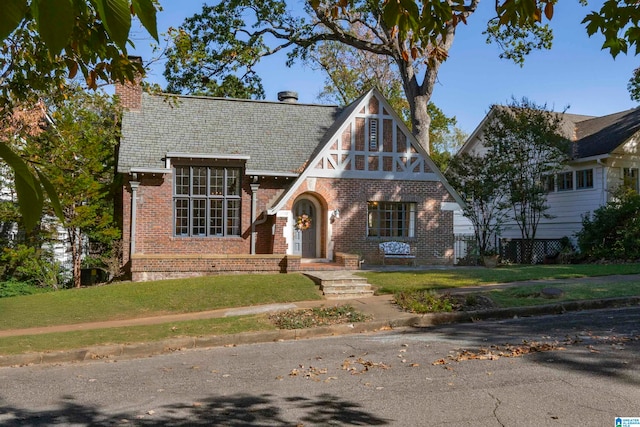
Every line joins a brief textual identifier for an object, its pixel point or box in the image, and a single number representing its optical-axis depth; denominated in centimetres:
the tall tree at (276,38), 2523
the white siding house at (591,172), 2586
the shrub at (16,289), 1723
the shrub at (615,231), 2228
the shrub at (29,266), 1825
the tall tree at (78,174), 1792
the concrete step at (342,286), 1514
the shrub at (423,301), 1229
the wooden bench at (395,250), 2073
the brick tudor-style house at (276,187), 1975
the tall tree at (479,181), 2402
